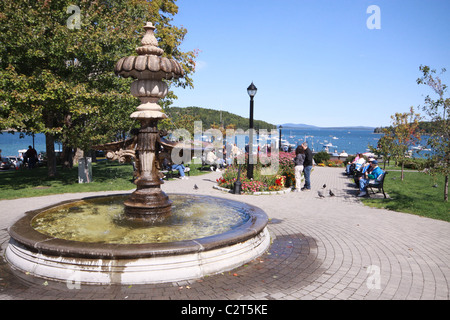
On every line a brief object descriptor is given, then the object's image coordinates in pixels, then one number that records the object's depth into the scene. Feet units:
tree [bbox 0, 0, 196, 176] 40.32
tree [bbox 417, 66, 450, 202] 33.22
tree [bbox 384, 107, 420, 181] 57.77
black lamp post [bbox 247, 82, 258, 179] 43.35
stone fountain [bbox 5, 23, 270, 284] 15.01
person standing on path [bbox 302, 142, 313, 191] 45.70
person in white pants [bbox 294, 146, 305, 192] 45.85
